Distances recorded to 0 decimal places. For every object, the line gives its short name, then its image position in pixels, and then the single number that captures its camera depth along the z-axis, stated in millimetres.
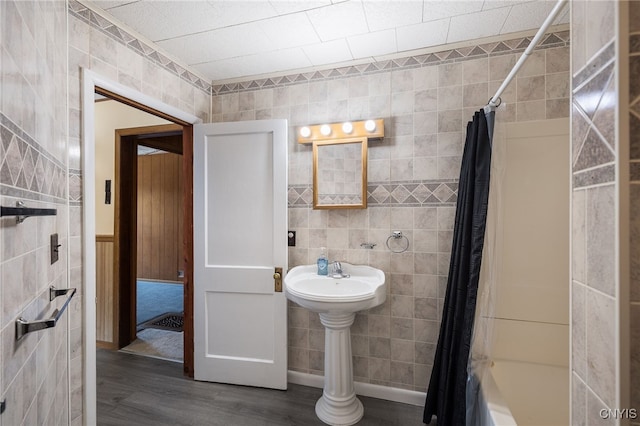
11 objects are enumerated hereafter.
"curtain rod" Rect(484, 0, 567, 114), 897
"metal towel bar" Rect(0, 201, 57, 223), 650
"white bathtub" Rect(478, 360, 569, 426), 1553
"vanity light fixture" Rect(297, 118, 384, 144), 1979
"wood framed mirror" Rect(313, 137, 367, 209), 2027
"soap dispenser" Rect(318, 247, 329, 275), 2061
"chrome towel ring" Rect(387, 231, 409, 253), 1983
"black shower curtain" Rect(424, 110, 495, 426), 1478
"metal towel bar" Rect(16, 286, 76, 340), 789
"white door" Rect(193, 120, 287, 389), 2125
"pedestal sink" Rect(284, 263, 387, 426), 1687
